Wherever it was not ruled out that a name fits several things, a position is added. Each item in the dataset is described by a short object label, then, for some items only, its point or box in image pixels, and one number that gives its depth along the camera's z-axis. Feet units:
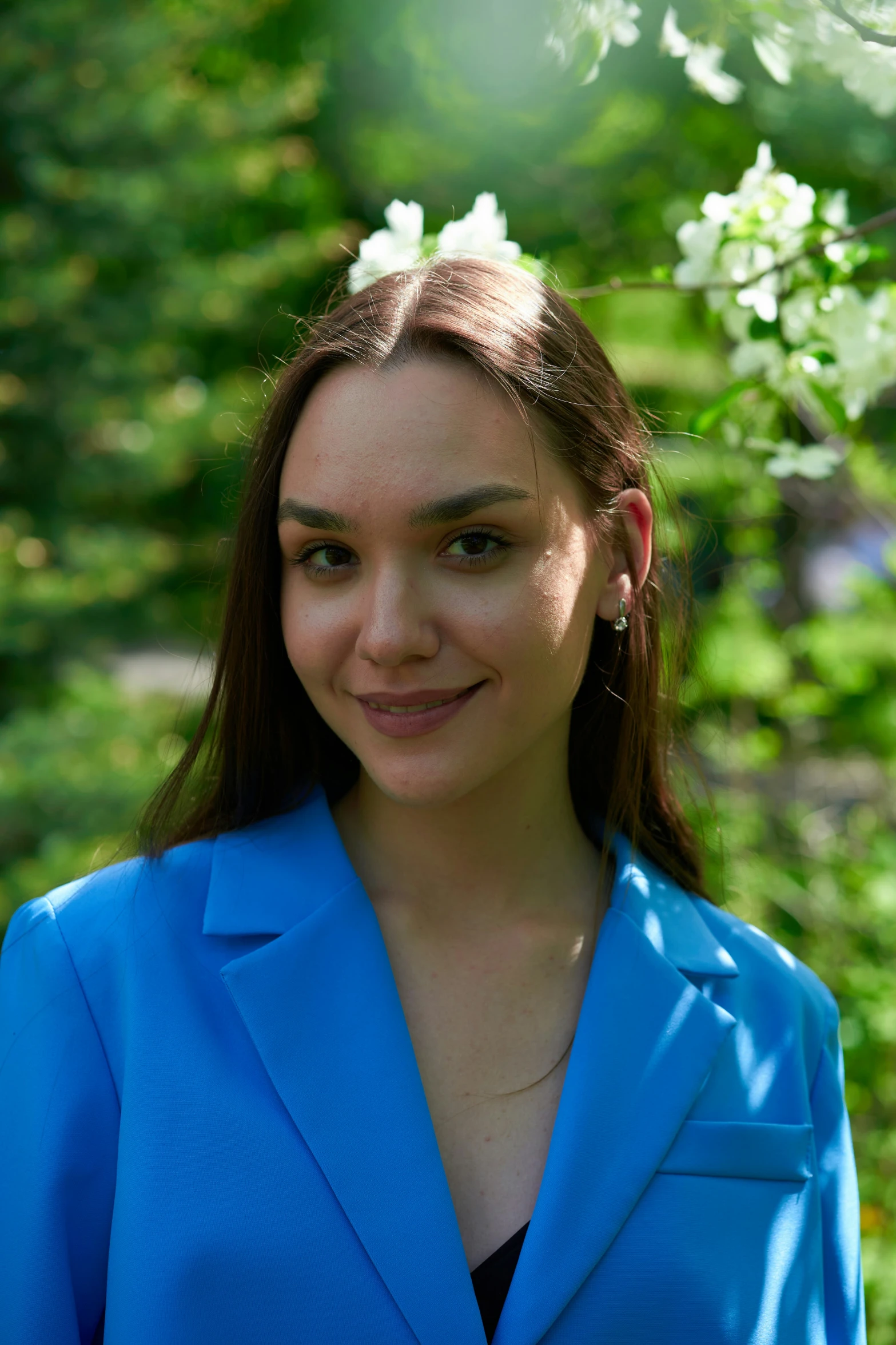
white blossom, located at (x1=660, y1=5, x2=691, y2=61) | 2.93
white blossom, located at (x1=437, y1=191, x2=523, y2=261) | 3.08
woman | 2.64
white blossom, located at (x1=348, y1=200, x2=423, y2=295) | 3.07
